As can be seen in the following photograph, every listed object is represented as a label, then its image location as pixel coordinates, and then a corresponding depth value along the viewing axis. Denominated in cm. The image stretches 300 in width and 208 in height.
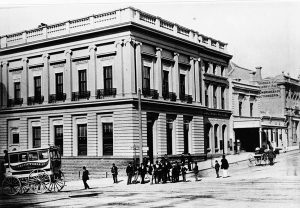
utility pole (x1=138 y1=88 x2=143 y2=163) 3061
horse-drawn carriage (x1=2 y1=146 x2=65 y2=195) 2503
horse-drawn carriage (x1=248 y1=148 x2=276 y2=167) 3584
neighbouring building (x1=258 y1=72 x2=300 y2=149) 5800
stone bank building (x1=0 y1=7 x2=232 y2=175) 3538
